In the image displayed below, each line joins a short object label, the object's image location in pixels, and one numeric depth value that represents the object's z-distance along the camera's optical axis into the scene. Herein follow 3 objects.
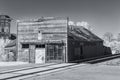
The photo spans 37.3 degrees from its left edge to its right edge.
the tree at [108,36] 101.46
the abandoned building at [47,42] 23.36
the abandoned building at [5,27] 47.57
